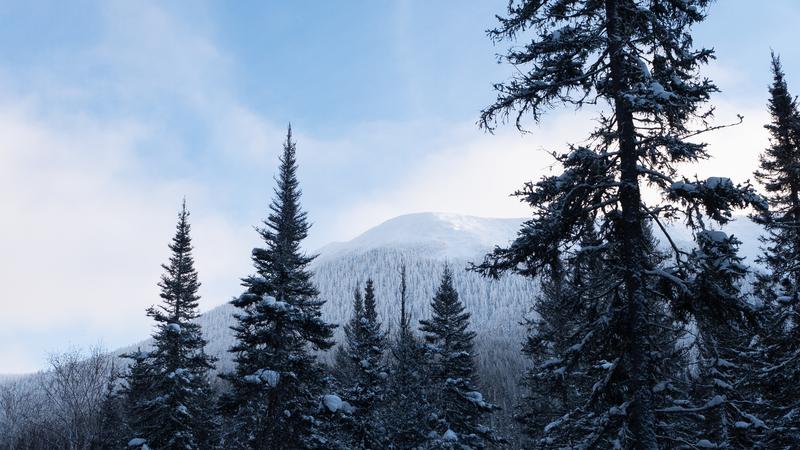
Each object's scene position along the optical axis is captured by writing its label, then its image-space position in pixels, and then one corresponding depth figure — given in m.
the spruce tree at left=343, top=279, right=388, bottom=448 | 28.86
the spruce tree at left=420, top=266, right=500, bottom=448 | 28.11
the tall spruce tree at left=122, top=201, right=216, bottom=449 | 26.55
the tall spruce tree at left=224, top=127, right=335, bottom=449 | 20.77
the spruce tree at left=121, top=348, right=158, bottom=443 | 26.95
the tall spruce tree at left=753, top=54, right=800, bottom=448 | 13.95
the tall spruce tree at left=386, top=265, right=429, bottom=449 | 26.94
